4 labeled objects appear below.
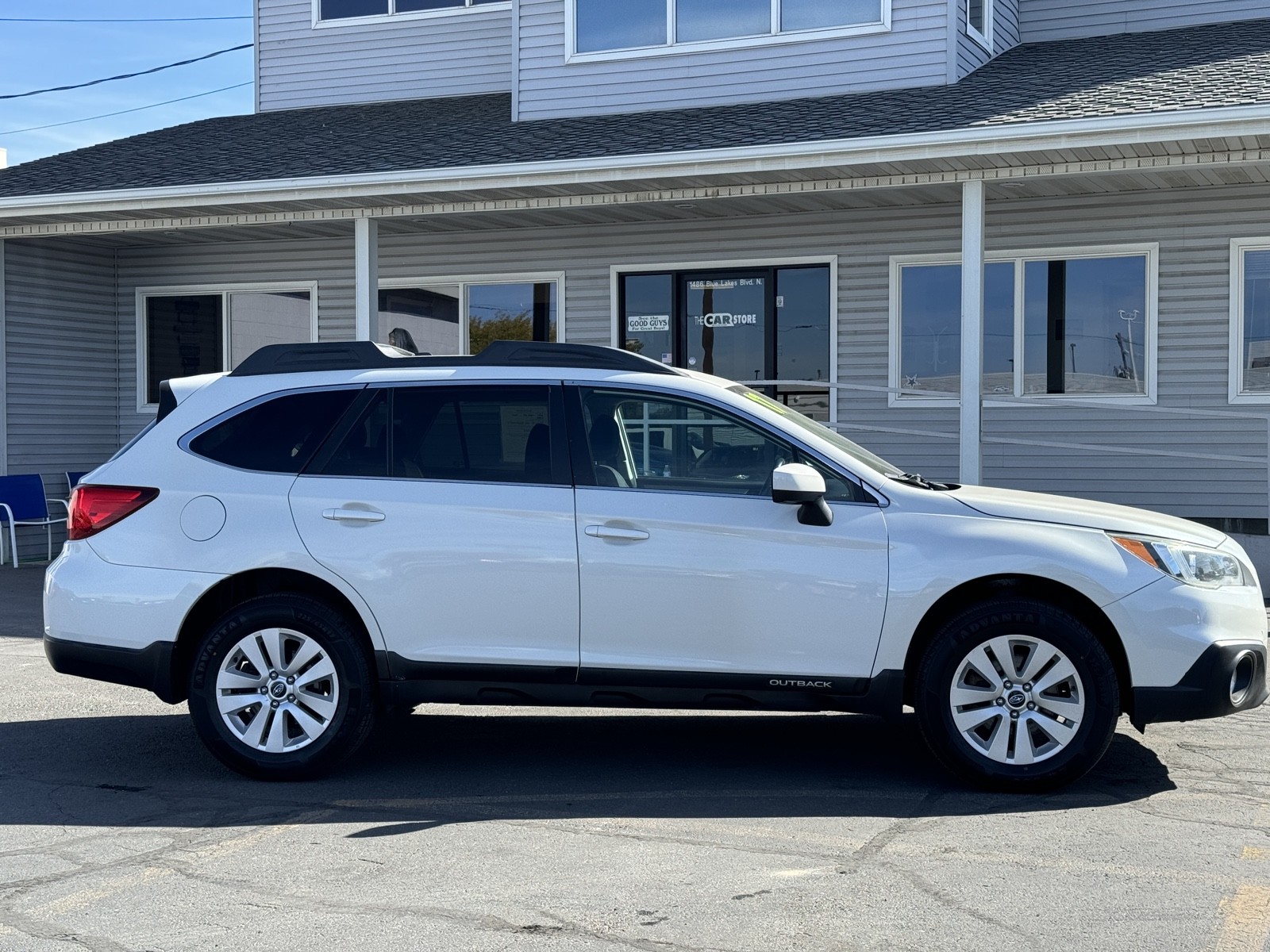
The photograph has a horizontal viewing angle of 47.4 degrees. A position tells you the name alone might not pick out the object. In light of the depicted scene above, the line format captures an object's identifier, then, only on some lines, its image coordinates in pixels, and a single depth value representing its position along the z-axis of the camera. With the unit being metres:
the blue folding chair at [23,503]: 14.53
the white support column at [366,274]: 13.00
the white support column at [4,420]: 14.85
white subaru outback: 5.64
